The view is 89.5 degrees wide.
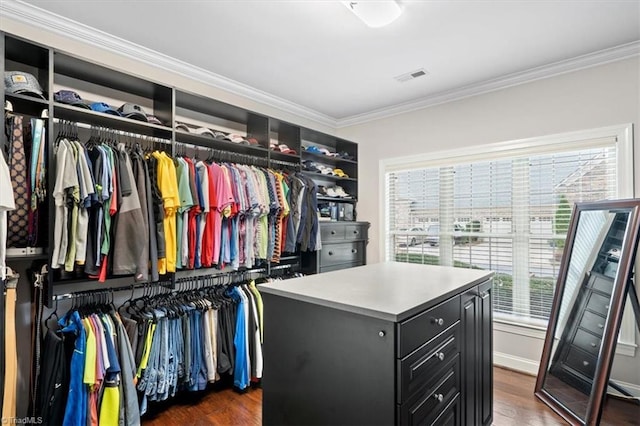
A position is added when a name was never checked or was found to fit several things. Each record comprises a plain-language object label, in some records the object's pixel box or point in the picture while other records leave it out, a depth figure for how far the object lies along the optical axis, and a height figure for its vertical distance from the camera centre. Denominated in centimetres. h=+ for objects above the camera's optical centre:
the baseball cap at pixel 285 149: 327 +67
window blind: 276 +3
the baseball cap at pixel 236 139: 282 +67
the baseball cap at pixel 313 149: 365 +74
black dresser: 341 -40
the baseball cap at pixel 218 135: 271 +68
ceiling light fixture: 189 +123
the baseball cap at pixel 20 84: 176 +73
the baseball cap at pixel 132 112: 220 +71
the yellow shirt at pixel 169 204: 220 +7
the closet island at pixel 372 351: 115 -56
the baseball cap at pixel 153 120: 234 +69
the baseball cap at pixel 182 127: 253 +69
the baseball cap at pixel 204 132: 263 +68
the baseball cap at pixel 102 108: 210 +70
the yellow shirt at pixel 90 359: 181 -82
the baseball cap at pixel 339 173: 400 +53
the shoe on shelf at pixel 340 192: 397 +28
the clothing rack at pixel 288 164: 324 +52
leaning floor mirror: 204 -67
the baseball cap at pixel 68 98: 196 +72
